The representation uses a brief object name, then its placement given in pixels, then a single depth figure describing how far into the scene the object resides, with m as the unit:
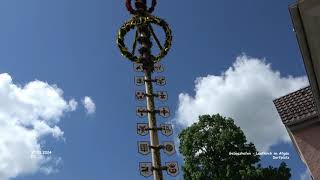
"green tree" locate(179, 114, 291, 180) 32.38
